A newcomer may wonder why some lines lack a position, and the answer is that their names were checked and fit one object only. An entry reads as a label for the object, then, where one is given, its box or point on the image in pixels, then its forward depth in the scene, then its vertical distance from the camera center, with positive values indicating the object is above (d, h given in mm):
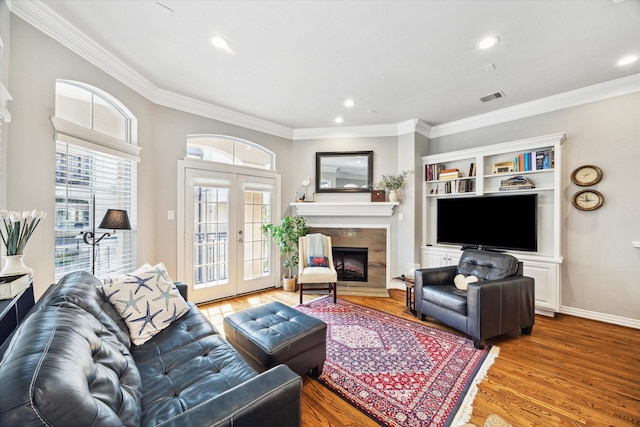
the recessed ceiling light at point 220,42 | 2227 +1522
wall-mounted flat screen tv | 3290 -85
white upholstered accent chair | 3697 -639
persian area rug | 1690 -1271
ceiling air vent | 3217 +1532
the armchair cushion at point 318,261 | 3908 -717
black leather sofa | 668 -669
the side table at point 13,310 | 1257 -541
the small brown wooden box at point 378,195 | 4230 +317
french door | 3514 -299
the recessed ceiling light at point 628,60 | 2463 +1536
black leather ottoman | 1740 -899
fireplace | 4336 -515
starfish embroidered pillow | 1674 -613
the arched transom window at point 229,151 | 3645 +963
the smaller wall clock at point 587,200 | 3029 +199
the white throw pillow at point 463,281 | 2855 -737
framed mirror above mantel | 4434 +748
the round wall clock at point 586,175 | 3036 +498
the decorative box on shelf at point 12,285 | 1380 -409
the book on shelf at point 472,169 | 3799 +688
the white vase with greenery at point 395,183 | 4199 +519
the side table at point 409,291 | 3185 -965
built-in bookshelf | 3143 +458
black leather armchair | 2443 -840
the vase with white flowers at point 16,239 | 1504 -165
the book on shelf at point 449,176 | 3916 +616
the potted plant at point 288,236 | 4172 -363
